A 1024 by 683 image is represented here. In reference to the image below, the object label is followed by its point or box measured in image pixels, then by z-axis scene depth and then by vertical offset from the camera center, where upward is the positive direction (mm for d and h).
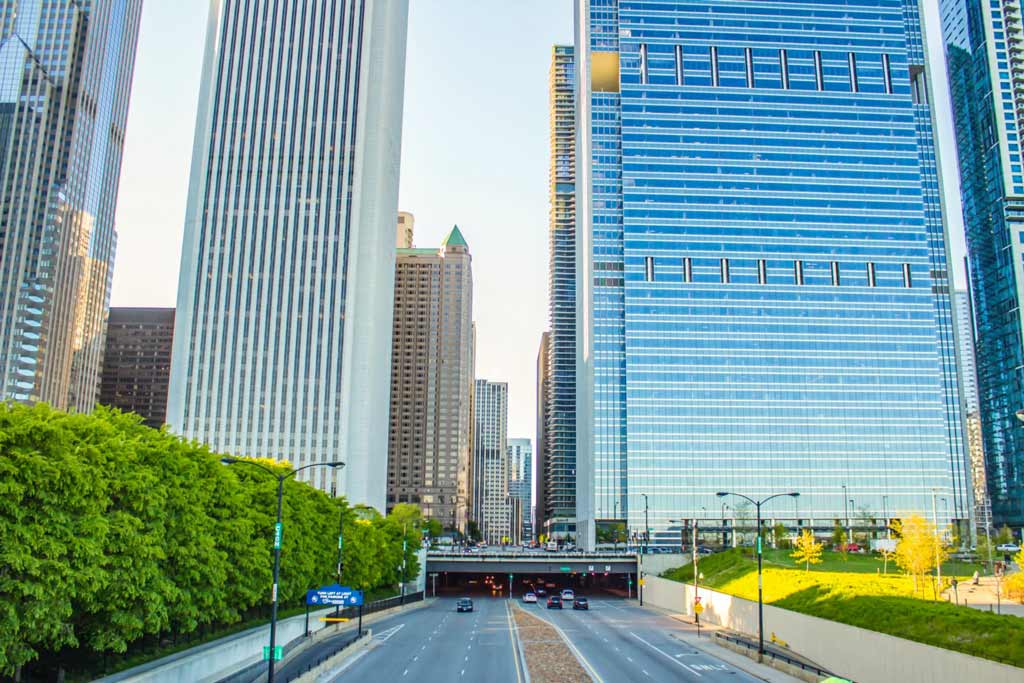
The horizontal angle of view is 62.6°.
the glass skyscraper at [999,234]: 175875 +62263
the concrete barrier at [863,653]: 32750 -6274
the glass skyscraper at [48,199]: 175250 +68030
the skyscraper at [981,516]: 183350 +1617
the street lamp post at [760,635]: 47719 -6375
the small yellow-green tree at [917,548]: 65875 -1998
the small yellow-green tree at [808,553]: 81375 -3047
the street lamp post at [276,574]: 32469 -2312
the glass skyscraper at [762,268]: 157000 +48187
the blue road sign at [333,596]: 43719 -4055
